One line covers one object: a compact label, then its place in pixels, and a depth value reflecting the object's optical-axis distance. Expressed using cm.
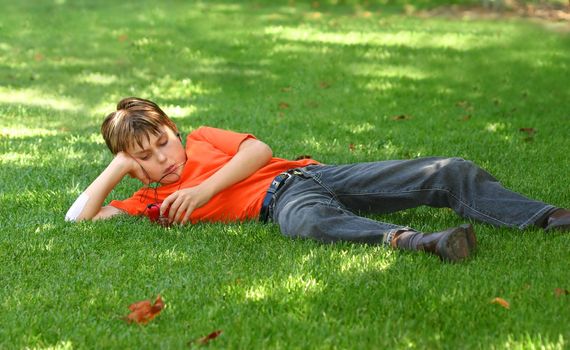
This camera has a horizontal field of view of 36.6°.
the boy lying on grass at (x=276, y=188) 442
